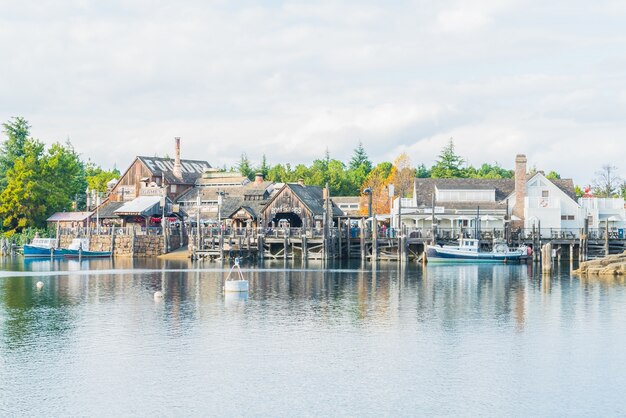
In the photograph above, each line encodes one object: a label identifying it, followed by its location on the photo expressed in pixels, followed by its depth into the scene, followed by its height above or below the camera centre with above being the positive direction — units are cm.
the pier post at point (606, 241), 8462 -168
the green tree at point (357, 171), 15275 +1047
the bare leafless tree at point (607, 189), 13512 +535
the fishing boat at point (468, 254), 8444 -276
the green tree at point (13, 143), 12256 +1213
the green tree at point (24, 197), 11119 +407
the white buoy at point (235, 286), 5553 -371
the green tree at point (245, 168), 15841 +1084
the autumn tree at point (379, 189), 13125 +572
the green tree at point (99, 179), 14300 +830
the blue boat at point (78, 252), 9668 -258
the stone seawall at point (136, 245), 9812 -188
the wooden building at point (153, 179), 11469 +646
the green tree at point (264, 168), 16121 +1106
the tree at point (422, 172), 16750 +1021
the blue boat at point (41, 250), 9581 -228
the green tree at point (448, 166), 13838 +937
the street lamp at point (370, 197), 9078 +295
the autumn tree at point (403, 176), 13838 +793
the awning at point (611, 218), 9501 +61
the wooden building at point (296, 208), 9688 +206
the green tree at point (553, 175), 15508 +890
